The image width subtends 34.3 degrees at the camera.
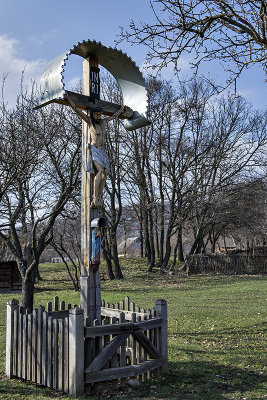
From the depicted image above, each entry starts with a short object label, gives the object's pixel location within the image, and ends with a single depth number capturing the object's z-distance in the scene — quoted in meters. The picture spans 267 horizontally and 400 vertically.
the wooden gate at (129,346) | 6.23
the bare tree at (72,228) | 23.11
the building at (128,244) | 81.22
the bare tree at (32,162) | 11.14
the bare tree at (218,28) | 7.56
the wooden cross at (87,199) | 6.87
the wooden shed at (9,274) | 29.58
